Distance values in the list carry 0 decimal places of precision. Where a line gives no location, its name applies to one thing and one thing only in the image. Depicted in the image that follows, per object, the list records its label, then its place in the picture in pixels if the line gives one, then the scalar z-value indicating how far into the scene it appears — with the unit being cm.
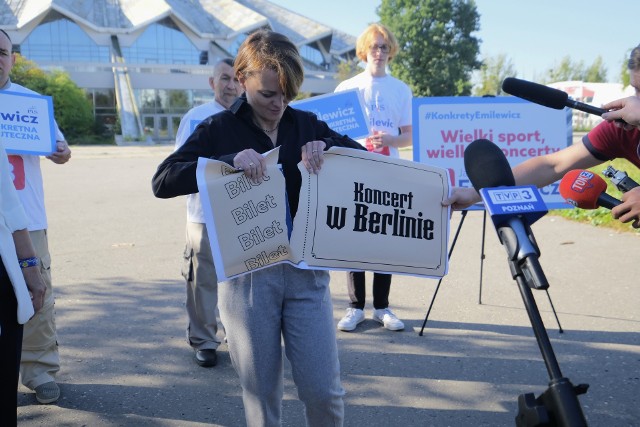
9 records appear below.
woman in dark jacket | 245
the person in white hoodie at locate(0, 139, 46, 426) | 245
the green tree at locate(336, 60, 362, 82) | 5691
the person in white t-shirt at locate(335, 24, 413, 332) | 493
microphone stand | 126
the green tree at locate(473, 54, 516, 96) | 5412
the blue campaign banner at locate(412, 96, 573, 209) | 518
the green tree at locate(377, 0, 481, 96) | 5144
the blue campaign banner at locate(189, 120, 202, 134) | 427
